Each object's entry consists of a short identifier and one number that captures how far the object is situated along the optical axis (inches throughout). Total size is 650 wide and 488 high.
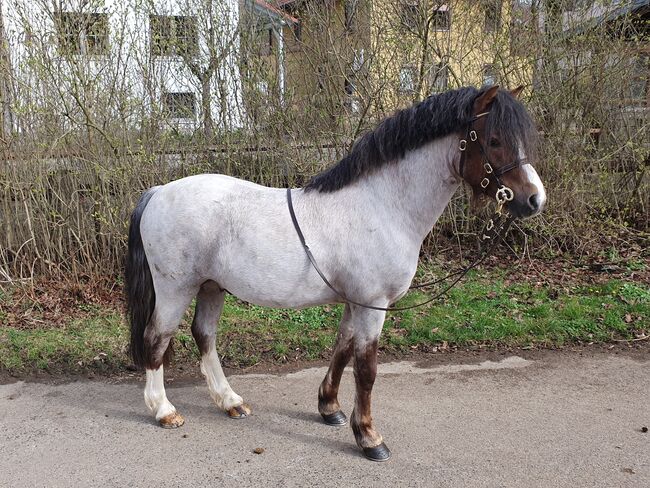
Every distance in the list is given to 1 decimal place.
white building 225.3
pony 105.1
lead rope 115.0
